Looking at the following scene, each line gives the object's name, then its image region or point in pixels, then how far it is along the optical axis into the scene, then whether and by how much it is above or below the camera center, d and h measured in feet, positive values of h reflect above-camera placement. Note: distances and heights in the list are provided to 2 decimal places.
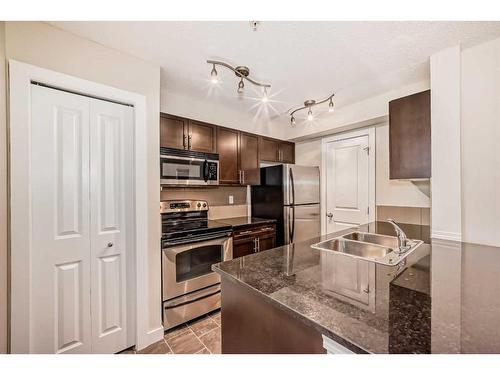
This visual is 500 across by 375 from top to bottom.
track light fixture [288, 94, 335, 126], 8.29 +3.30
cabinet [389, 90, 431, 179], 6.27 +1.49
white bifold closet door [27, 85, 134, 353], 4.79 -0.80
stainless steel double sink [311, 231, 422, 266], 5.34 -1.47
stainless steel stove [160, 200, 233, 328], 6.82 -2.42
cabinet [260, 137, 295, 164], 11.05 +1.95
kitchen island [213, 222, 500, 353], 2.08 -1.38
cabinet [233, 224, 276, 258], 8.62 -2.15
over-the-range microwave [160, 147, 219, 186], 7.58 +0.74
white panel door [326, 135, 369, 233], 10.10 +0.18
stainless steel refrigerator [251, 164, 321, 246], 10.03 -0.62
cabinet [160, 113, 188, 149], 7.70 +2.02
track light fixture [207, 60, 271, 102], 6.10 +3.43
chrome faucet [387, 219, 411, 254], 4.85 -1.19
